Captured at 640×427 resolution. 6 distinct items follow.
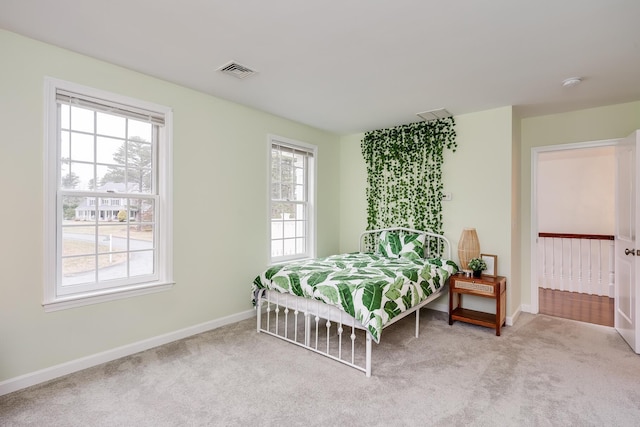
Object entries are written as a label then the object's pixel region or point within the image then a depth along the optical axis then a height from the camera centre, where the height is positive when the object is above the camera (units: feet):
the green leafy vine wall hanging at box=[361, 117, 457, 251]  13.94 +1.96
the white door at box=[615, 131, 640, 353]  9.76 -0.89
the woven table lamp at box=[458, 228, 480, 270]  12.29 -1.29
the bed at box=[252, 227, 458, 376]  8.46 -2.32
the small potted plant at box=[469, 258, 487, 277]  11.80 -1.96
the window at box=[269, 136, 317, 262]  14.12 +0.71
